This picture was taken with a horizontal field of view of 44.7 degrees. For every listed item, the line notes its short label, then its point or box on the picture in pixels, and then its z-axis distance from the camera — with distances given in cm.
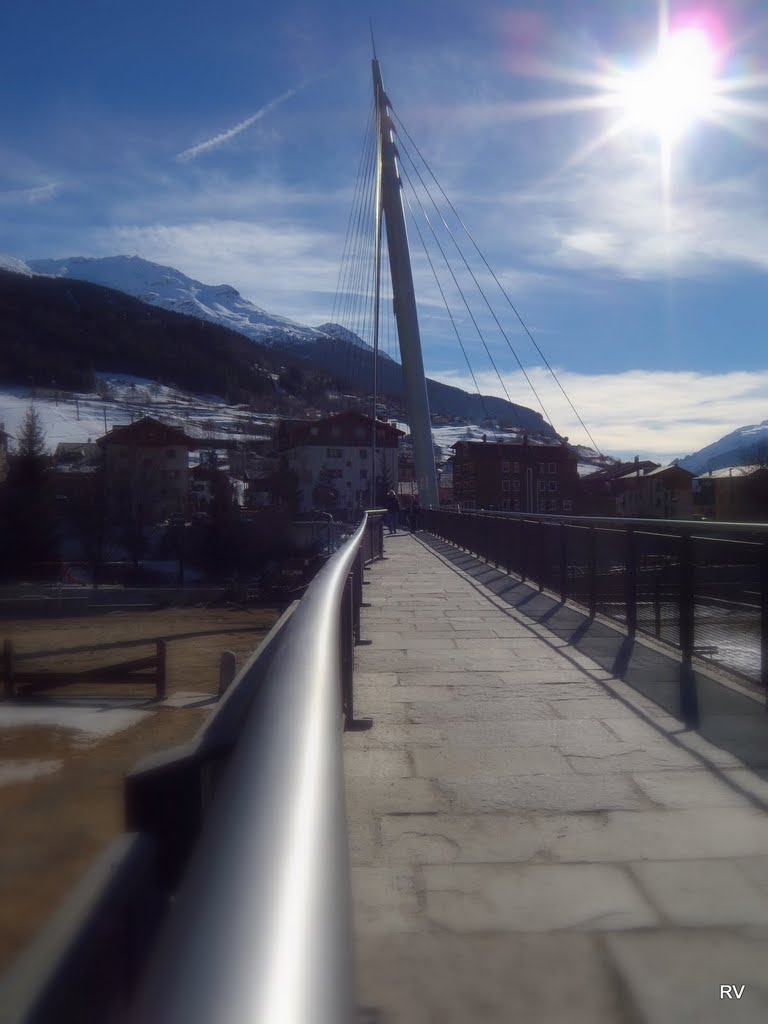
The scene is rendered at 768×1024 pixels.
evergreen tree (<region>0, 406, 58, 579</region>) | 5181
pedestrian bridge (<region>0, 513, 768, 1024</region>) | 58
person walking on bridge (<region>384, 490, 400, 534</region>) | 3077
